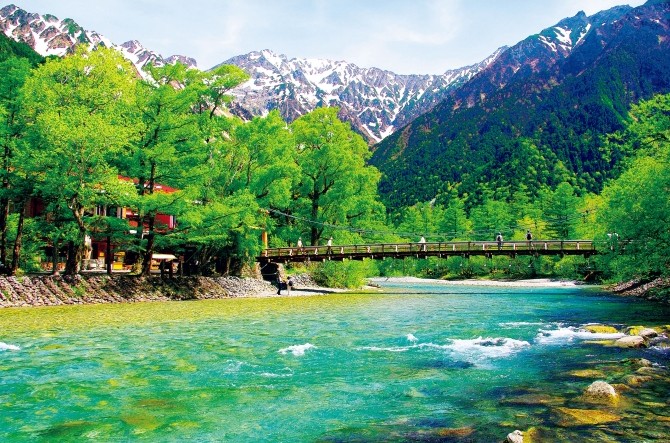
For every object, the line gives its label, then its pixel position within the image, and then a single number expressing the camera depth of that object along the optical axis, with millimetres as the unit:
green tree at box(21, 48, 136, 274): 26078
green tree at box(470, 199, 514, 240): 86250
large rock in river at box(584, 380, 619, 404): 8312
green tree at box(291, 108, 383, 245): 45031
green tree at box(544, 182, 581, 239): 73812
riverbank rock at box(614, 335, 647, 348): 13469
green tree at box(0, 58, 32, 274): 27297
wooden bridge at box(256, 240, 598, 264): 41125
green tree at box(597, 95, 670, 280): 24203
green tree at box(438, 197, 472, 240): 89981
